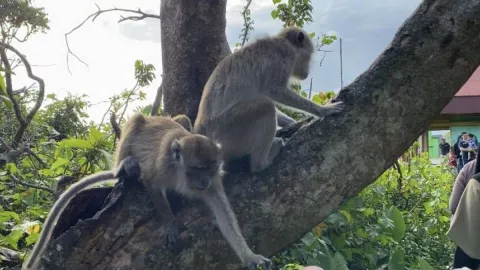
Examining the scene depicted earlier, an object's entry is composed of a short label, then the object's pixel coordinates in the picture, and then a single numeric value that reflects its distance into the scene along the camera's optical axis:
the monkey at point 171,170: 2.80
